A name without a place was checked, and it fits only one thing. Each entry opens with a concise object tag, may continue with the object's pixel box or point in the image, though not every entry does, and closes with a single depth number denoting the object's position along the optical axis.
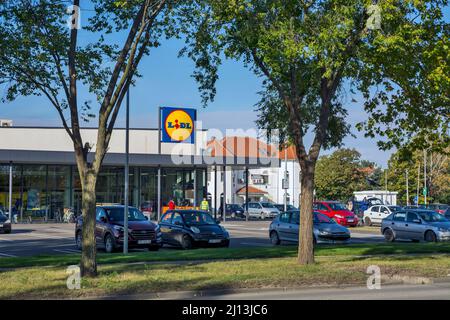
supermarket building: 49.22
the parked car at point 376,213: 46.96
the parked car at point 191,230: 25.62
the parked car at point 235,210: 69.87
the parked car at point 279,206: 68.41
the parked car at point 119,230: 24.45
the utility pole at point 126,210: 23.23
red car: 44.33
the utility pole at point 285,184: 47.83
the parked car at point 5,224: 37.94
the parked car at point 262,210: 66.29
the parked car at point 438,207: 52.93
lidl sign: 49.12
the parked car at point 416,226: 29.56
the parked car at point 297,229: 27.66
